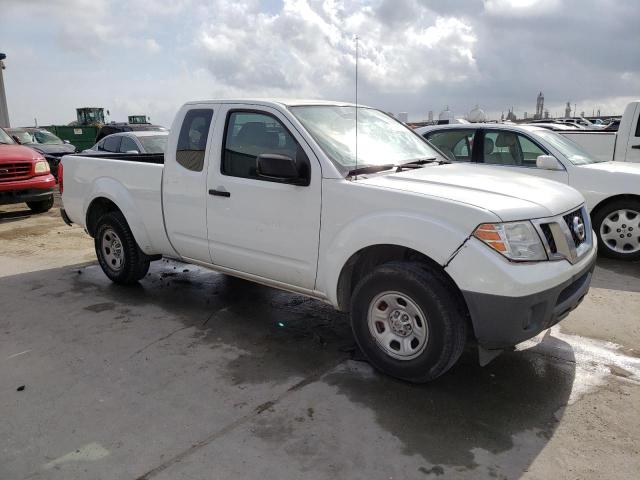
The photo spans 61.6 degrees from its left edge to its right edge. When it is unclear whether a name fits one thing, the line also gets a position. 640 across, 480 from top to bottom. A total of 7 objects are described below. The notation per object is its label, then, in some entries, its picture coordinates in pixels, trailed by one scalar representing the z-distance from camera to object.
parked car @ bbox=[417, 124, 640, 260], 6.47
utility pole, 23.06
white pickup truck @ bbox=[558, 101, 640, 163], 8.55
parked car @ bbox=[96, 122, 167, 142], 19.05
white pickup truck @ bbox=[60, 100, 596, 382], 3.09
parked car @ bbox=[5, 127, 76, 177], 16.39
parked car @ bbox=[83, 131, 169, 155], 10.84
